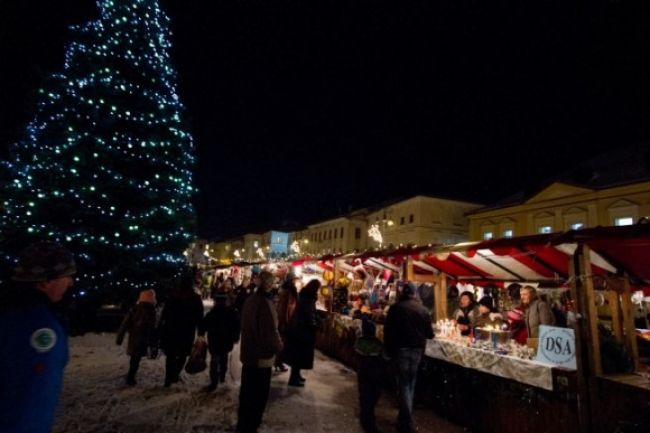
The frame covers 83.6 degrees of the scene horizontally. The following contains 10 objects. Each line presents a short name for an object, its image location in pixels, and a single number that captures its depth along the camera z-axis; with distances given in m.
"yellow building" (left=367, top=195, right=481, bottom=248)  41.34
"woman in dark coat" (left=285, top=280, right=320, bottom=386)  7.54
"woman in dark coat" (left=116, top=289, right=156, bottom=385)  6.89
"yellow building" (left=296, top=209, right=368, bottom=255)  55.41
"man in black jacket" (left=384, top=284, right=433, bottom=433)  5.39
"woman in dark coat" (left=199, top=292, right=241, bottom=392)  6.90
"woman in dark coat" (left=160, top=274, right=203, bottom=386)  6.71
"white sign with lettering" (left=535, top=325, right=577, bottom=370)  4.84
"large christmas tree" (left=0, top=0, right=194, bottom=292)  10.75
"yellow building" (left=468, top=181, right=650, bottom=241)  23.02
